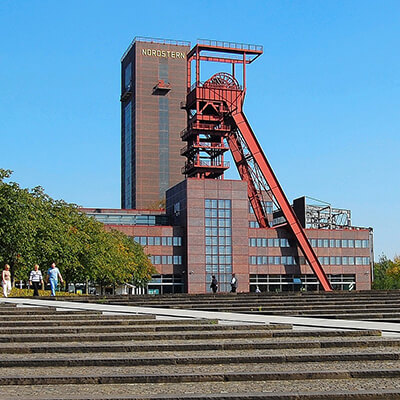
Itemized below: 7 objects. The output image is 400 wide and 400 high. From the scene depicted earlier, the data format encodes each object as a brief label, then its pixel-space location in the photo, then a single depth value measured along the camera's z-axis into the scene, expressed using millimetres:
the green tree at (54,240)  45312
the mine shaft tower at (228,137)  97875
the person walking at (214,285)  51356
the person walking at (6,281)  33219
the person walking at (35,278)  34094
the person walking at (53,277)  33750
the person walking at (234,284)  53344
